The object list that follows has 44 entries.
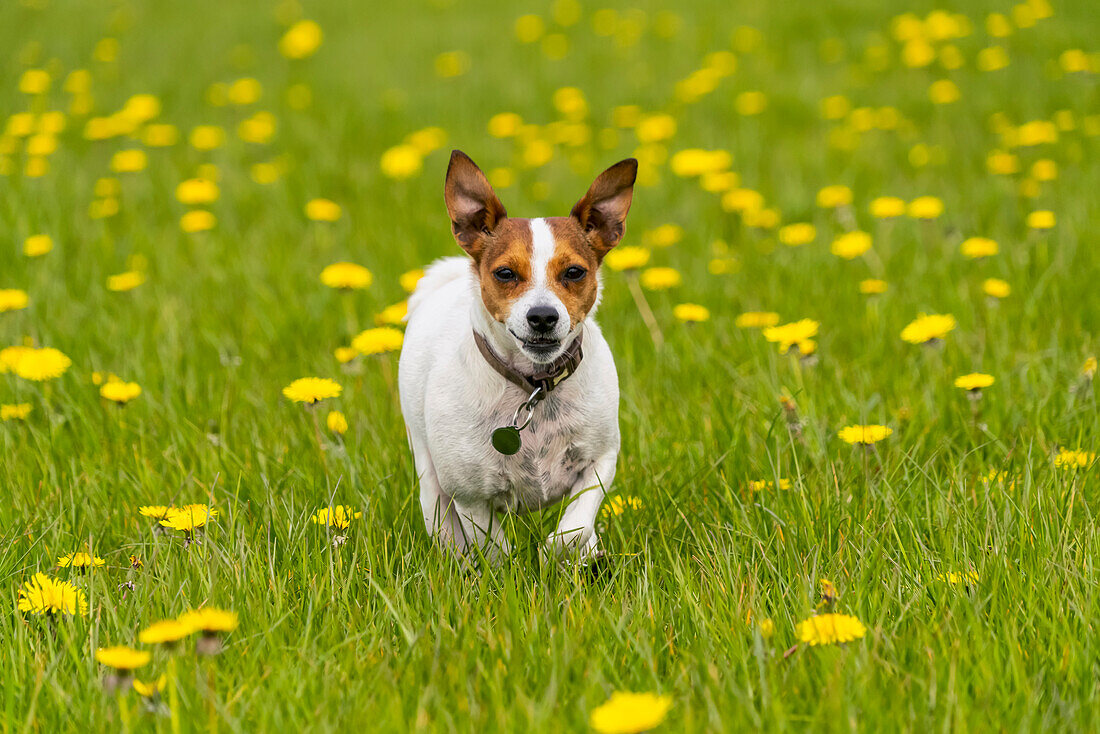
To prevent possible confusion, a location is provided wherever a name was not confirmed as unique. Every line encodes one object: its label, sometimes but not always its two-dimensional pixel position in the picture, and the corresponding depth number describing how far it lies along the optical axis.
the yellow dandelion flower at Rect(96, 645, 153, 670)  4.04
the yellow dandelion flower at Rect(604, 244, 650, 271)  8.94
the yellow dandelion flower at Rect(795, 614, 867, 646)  4.51
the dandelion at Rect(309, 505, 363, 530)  5.89
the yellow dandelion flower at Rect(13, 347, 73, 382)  7.55
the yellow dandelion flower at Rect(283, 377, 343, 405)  6.73
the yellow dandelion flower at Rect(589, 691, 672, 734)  3.53
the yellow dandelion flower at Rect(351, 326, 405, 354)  7.63
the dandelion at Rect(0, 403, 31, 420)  7.82
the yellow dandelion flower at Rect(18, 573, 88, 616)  5.10
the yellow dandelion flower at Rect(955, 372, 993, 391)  6.81
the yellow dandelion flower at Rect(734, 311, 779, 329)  9.08
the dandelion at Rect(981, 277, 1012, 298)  8.72
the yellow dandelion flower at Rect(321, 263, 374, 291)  8.60
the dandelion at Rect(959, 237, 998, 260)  9.20
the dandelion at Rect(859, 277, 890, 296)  8.73
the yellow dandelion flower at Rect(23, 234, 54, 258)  10.49
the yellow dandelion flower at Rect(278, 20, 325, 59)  19.91
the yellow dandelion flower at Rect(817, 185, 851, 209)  11.04
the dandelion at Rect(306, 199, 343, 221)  11.34
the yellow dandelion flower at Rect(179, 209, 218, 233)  10.72
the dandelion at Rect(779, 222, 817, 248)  10.15
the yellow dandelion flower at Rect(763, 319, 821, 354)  7.43
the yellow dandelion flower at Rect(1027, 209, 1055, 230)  9.38
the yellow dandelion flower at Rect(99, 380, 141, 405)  7.39
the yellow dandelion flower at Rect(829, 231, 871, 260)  9.48
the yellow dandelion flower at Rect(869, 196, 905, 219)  9.87
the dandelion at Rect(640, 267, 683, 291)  9.45
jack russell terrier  5.98
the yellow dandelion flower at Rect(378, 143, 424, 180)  13.02
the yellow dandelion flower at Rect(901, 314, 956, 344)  7.20
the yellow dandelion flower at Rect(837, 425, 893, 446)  6.30
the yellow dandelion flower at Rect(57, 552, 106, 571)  5.69
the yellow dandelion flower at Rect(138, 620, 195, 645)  4.21
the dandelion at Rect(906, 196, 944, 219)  9.89
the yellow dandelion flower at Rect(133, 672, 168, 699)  4.23
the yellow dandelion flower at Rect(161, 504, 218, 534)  5.75
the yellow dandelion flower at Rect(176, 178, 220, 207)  11.30
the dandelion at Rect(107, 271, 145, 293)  9.54
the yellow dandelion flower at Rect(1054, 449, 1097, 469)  6.41
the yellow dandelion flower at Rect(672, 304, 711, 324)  8.32
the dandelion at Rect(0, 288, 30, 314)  8.66
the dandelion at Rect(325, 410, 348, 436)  7.41
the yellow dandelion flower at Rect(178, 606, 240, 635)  4.31
